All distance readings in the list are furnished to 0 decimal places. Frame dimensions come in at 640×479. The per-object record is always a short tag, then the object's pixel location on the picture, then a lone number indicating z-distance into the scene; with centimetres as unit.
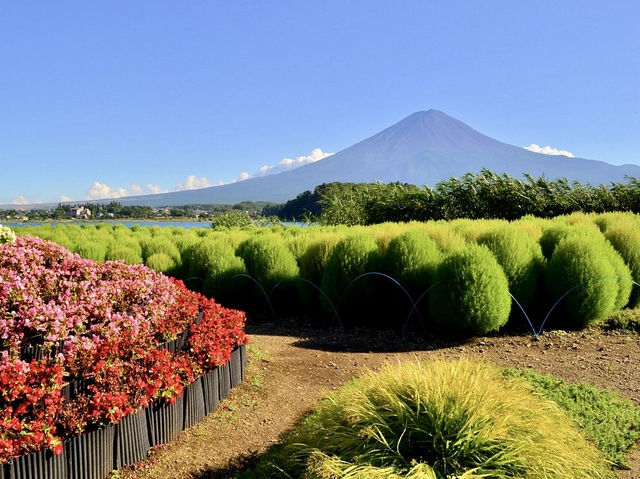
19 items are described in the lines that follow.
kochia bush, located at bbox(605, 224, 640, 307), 739
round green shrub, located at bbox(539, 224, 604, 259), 723
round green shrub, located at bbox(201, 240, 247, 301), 805
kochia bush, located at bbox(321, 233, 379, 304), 707
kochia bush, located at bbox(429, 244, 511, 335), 598
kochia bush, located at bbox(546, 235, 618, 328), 646
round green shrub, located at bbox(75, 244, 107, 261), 920
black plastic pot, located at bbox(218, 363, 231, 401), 427
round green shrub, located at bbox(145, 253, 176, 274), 891
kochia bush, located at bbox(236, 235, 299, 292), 783
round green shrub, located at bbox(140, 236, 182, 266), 928
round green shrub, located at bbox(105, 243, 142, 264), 905
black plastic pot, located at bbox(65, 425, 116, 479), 300
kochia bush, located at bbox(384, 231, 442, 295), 686
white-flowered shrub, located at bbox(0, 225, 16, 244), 653
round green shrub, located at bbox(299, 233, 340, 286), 762
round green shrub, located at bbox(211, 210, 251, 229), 2176
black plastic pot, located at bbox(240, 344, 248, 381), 484
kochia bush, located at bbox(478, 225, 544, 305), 661
